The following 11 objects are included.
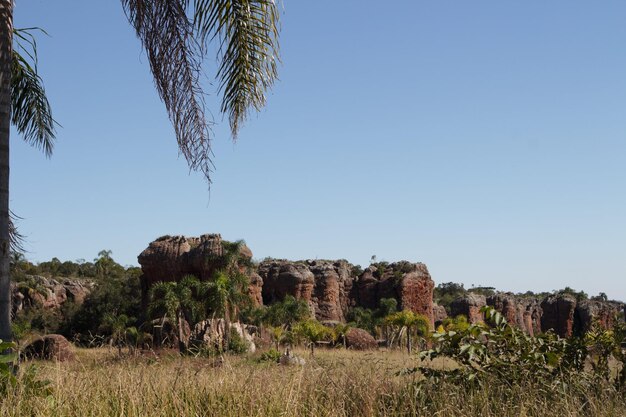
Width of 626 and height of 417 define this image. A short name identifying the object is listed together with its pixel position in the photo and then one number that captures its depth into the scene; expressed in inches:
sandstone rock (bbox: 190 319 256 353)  1143.6
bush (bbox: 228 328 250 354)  1167.6
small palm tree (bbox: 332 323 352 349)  1592.3
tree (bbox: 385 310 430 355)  1748.3
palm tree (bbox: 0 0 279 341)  315.9
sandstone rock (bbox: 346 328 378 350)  1515.7
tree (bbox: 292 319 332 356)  1449.3
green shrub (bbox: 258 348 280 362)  1046.3
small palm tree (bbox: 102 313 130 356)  1783.0
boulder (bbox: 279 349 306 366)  624.1
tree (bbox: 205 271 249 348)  1444.4
